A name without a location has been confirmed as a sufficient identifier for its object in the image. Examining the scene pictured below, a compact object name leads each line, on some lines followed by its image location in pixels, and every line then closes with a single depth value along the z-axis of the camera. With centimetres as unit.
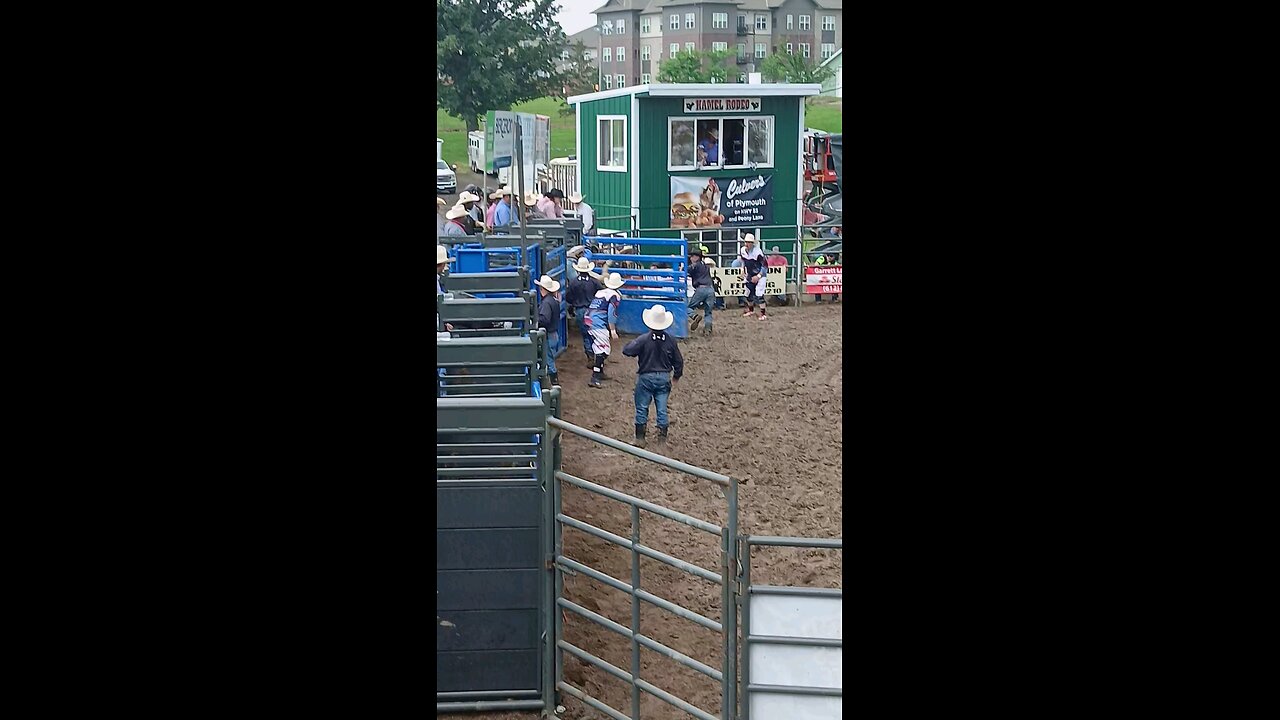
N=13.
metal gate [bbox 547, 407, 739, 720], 662
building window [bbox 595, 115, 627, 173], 2238
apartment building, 8556
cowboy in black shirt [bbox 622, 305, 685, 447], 1270
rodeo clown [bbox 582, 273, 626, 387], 1542
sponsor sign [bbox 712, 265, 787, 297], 2091
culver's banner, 2191
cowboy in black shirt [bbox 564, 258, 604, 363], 1653
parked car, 3644
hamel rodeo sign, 2191
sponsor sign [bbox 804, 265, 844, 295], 2133
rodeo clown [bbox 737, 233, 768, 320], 2017
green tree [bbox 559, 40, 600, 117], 4820
